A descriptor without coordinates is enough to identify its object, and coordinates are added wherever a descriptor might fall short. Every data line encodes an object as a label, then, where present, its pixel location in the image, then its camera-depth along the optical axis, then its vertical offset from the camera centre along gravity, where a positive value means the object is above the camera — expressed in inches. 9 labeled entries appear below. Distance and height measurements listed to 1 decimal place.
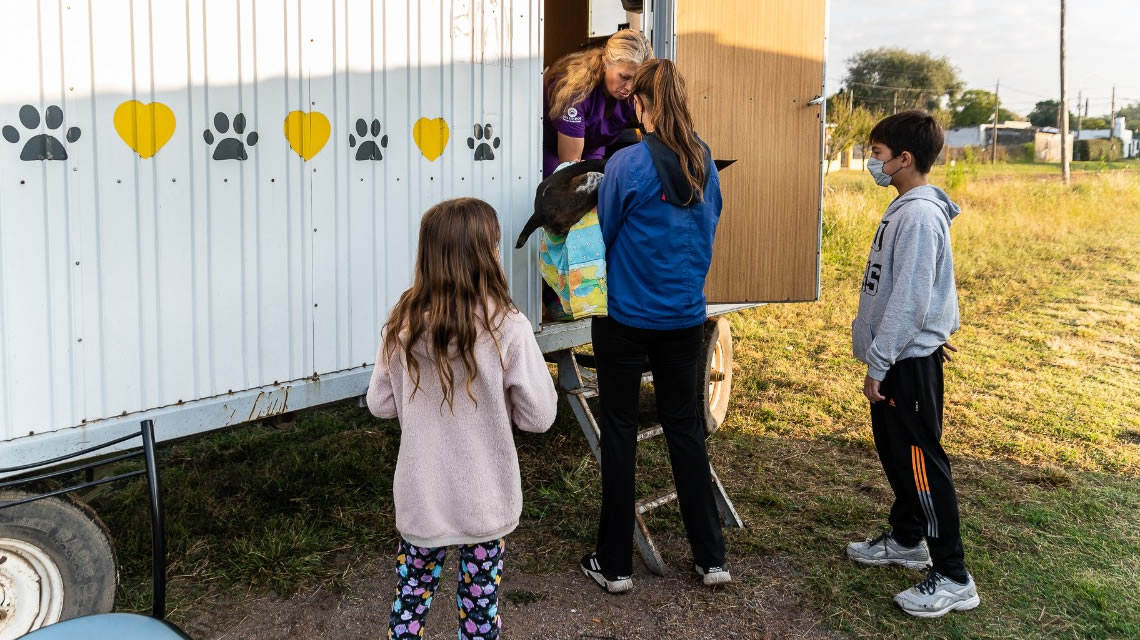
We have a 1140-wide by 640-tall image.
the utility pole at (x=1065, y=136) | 830.5 +65.7
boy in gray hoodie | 131.5 -16.9
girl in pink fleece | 97.7 -17.6
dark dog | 146.2 +2.0
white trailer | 101.4 +3.1
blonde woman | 161.8 +19.7
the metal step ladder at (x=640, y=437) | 152.3 -37.3
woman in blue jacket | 131.5 -12.4
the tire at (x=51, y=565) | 106.2 -39.1
